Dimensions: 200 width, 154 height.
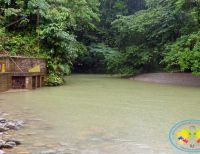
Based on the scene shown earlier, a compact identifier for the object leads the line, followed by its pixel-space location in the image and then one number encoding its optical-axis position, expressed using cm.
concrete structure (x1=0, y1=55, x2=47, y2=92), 1364
